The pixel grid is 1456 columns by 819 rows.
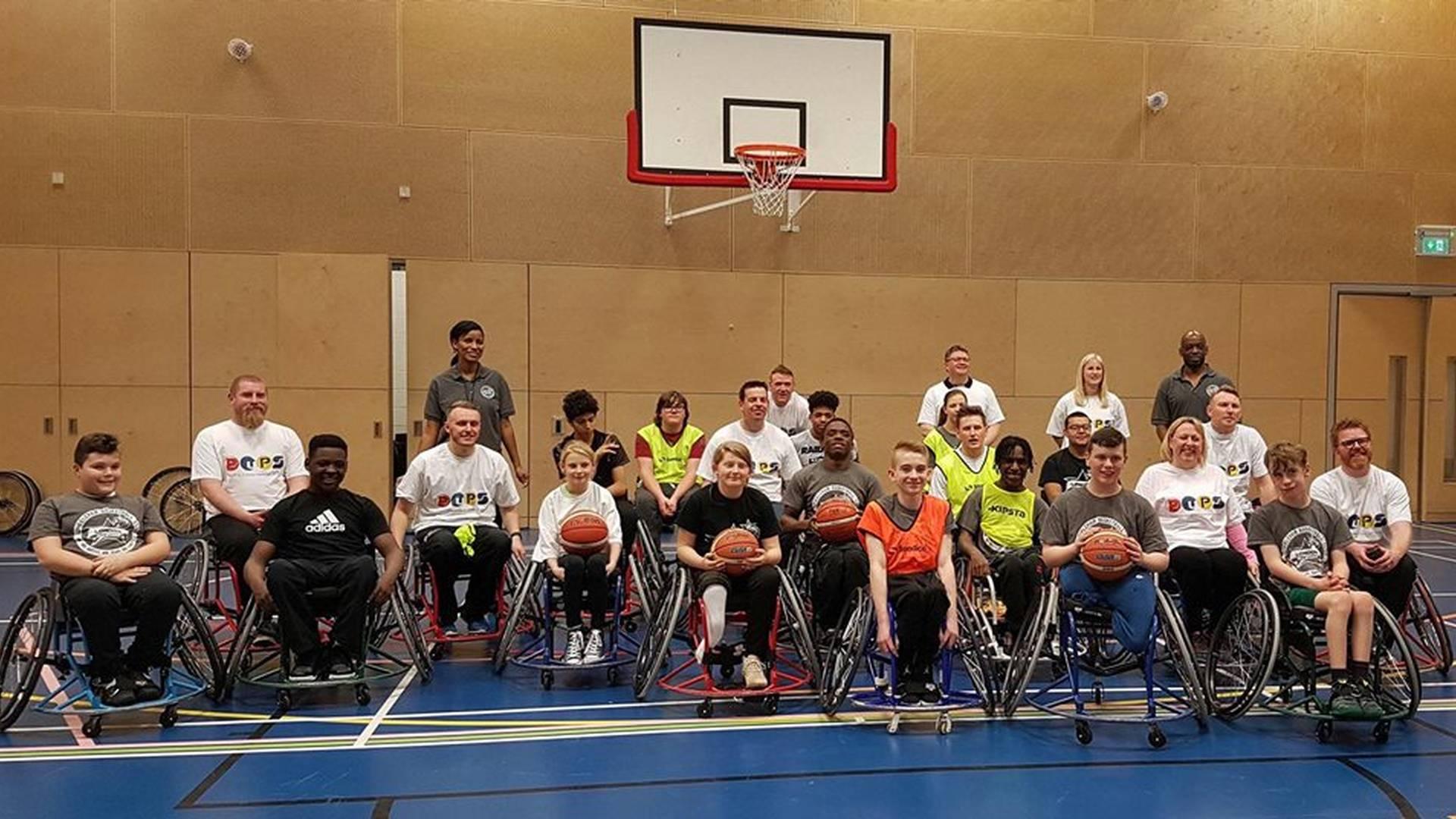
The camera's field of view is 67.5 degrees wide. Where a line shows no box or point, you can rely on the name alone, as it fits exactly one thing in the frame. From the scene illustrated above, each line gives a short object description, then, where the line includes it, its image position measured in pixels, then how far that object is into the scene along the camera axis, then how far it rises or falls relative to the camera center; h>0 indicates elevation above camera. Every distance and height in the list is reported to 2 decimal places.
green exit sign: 10.46 +1.32
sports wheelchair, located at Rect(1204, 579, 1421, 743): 4.09 -1.16
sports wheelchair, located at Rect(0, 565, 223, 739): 4.08 -1.19
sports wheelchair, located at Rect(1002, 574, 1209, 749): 4.07 -1.15
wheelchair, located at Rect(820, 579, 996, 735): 4.25 -1.19
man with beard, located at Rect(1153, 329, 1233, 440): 6.90 -0.07
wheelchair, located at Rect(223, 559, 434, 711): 4.44 -1.28
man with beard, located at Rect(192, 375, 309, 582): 5.21 -0.52
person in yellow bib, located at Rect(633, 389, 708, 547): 6.06 -0.51
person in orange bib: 4.17 -0.79
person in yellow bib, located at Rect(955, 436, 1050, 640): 5.05 -0.74
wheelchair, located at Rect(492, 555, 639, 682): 4.79 -1.24
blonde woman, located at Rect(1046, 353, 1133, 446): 6.65 -0.16
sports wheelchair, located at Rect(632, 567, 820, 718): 4.44 -1.20
